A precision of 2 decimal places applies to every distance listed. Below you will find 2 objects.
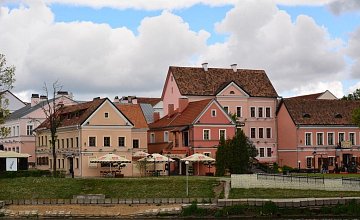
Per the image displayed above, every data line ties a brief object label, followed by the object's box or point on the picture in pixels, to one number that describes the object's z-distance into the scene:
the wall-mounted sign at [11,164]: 74.06
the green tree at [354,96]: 129.50
